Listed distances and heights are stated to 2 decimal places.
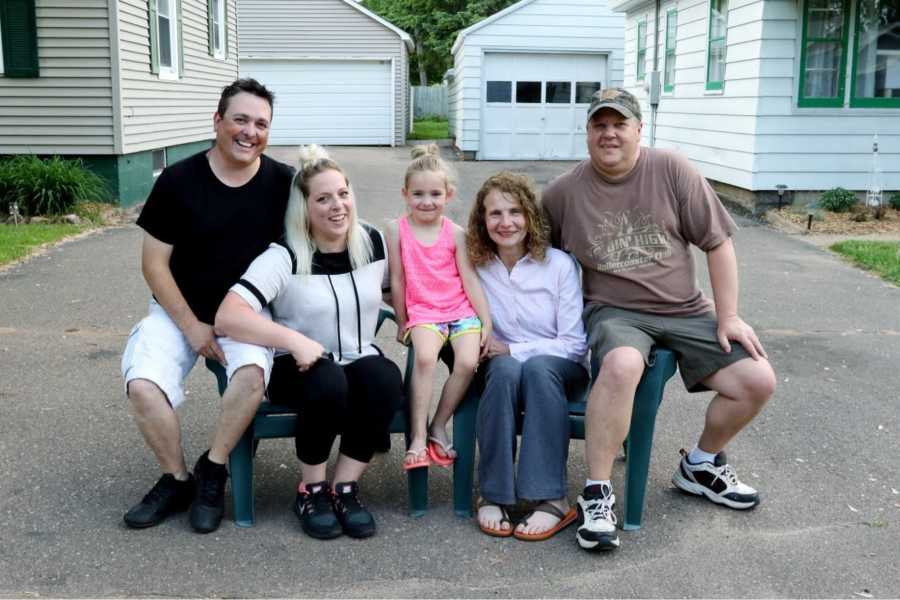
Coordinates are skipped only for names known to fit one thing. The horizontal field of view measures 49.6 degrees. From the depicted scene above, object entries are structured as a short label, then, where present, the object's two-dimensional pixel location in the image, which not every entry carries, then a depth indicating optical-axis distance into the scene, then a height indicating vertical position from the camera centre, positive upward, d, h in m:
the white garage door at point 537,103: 22.00 +0.66
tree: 42.53 +4.95
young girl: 3.85 -0.59
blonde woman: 3.58 -0.76
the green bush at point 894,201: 11.97 -0.77
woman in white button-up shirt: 3.64 -0.87
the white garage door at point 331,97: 27.08 +0.89
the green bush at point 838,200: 11.81 -0.76
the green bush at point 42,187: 11.26 -0.71
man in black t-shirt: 3.63 -0.54
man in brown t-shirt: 3.78 -0.54
